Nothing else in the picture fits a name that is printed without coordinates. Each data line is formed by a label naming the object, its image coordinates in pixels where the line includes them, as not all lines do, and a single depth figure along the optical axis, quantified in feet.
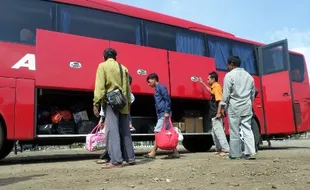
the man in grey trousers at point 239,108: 23.50
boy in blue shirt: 25.67
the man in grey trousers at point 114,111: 20.58
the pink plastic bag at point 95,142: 23.34
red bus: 24.47
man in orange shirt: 27.89
